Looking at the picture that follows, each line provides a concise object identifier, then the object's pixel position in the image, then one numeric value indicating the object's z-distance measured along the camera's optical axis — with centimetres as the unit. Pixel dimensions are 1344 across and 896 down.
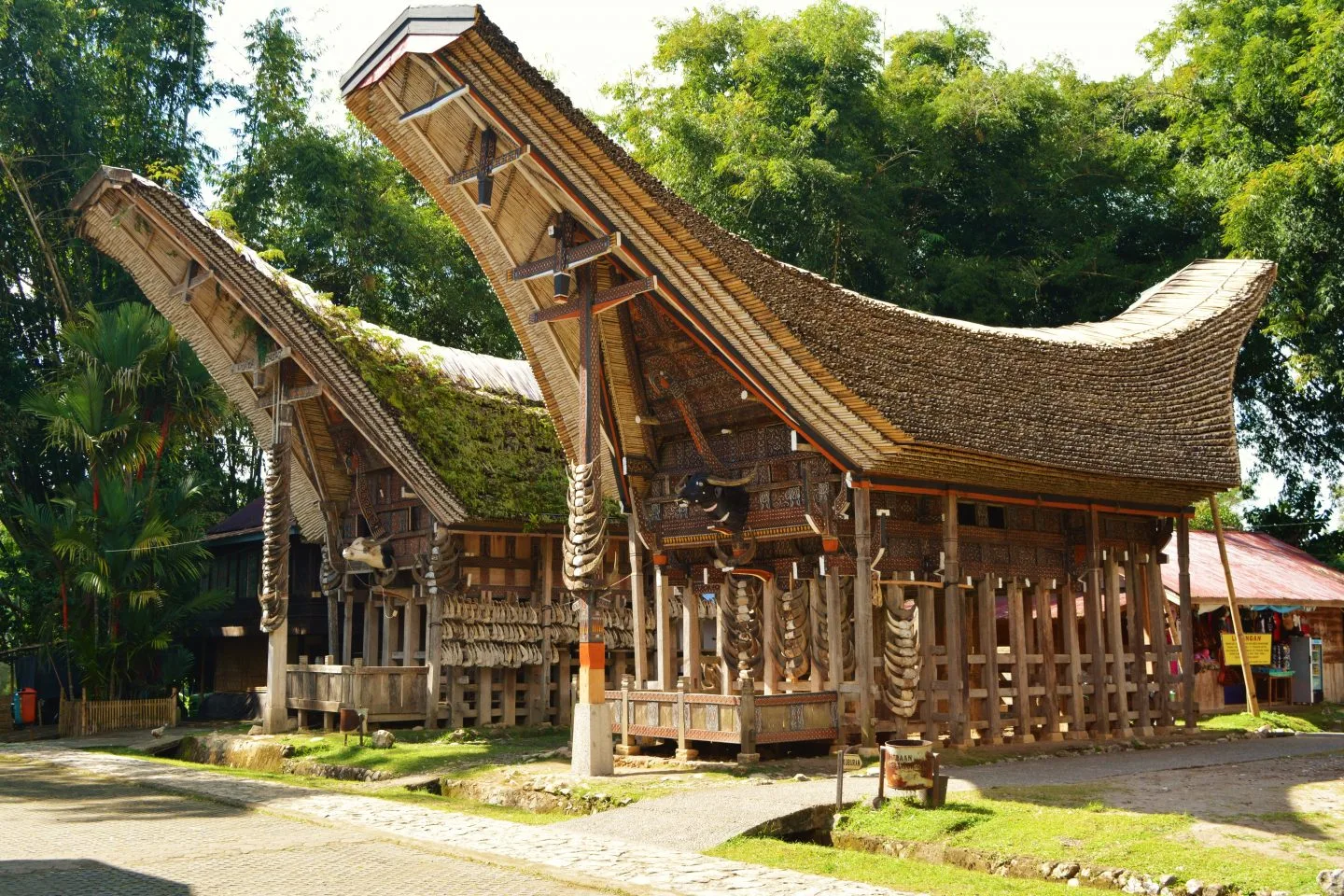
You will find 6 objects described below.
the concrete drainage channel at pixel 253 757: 1642
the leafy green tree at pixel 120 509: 2294
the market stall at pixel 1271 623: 2345
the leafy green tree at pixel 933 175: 3053
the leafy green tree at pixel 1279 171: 2561
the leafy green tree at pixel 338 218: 3231
